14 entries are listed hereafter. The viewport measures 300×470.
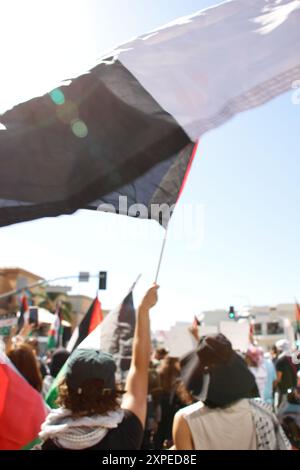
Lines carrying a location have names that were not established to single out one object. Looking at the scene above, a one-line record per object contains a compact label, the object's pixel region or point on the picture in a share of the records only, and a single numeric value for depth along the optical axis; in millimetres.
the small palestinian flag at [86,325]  5862
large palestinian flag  2008
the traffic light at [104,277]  19328
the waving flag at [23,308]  13127
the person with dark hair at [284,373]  8117
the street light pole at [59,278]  16781
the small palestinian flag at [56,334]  13440
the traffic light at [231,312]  23938
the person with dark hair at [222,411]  2711
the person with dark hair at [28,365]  3988
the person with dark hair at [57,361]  5531
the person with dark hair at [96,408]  2305
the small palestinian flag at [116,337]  3678
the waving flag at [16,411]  2467
